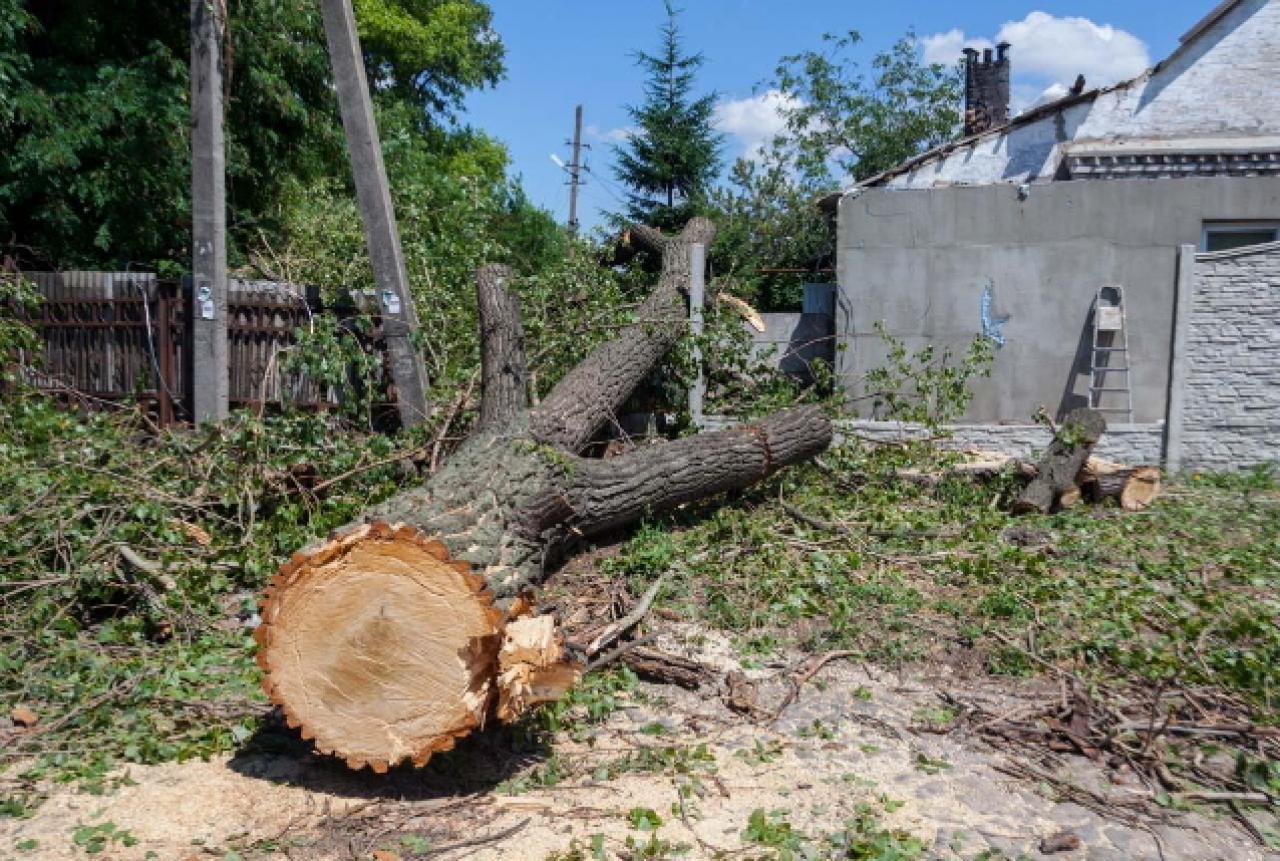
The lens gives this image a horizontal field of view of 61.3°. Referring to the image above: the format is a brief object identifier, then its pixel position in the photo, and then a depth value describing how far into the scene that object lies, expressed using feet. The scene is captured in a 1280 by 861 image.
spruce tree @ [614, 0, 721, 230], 70.08
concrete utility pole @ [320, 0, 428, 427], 26.13
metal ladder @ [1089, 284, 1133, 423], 32.71
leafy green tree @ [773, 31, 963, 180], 76.89
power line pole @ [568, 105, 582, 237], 104.88
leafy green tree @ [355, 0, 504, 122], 86.94
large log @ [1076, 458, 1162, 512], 26.48
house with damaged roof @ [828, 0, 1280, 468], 32.01
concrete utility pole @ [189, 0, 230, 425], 25.94
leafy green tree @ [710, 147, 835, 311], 57.93
